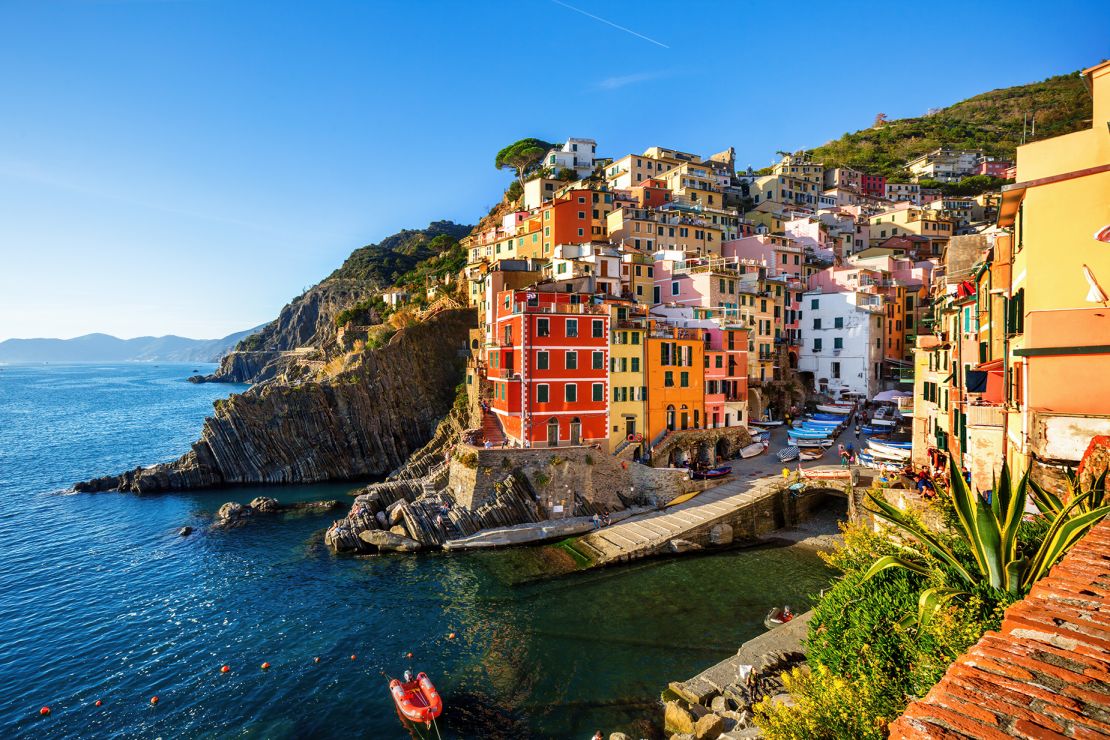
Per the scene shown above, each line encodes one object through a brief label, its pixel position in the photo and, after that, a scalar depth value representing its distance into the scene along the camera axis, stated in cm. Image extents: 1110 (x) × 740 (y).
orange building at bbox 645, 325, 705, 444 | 4472
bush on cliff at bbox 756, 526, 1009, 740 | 873
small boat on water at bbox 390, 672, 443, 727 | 1983
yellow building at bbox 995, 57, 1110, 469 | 1516
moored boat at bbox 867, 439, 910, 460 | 3828
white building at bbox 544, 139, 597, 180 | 9944
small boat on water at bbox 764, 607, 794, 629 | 2511
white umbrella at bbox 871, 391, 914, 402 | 5042
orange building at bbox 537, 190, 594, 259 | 6812
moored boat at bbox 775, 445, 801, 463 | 4491
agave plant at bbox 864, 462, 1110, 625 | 890
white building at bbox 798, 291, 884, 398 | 5756
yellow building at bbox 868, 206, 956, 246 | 8312
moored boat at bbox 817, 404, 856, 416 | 5268
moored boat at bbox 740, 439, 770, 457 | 4750
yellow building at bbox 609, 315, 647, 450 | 4291
